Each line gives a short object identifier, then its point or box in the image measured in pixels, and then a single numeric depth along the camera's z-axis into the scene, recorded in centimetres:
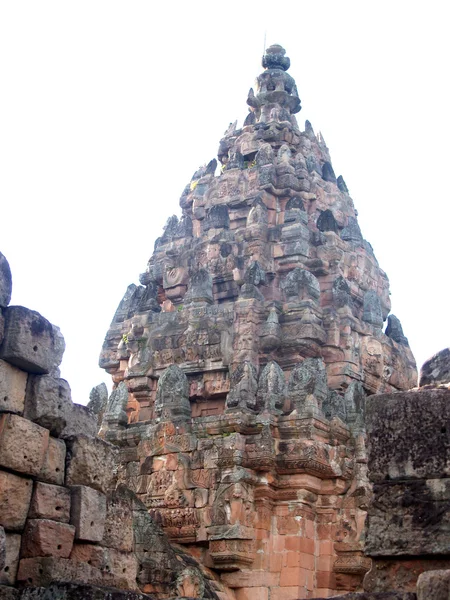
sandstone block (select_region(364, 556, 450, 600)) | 611
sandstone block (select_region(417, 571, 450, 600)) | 555
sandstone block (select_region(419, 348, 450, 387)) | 686
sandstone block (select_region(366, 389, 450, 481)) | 634
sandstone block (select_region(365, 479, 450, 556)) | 613
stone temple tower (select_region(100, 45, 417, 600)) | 1502
